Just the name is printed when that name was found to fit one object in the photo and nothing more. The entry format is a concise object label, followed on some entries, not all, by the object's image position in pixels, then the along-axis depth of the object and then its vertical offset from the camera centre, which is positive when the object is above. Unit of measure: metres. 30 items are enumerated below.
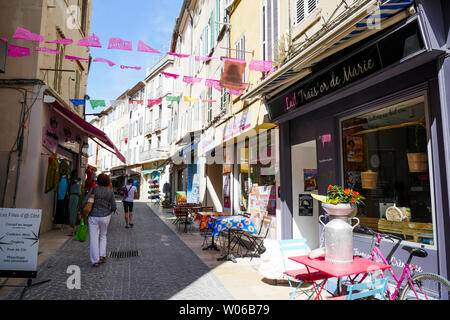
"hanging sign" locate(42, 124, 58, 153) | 9.42 +1.59
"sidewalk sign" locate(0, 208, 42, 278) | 4.22 -0.78
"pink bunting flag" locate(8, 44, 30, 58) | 7.86 +3.48
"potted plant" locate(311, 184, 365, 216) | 3.32 -0.14
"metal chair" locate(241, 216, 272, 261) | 7.29 -1.31
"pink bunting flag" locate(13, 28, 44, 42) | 6.76 +3.43
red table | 3.02 -0.82
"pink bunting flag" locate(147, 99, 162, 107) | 14.71 +4.26
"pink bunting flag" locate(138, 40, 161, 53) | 7.02 +3.23
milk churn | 3.23 -0.53
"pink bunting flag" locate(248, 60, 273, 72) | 7.17 +2.90
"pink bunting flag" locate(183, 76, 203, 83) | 9.30 +3.29
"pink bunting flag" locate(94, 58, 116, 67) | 7.49 +3.10
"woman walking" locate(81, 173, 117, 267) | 6.04 -0.59
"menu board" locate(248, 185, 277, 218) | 8.08 -0.36
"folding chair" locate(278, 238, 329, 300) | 3.75 -1.06
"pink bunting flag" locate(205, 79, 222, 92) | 9.10 +3.17
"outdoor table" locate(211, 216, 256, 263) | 6.89 -0.86
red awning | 9.76 +2.26
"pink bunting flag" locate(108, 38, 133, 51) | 6.96 +3.27
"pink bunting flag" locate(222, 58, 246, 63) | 8.23 +3.44
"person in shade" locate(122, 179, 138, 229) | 11.67 -0.50
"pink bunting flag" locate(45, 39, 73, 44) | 6.97 +3.33
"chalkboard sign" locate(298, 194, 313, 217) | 7.07 -0.41
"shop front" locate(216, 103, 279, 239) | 8.18 +0.78
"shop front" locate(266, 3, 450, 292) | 3.47 +0.91
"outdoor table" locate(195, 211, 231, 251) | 8.09 -0.95
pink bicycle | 3.10 -1.04
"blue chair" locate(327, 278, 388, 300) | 2.65 -0.92
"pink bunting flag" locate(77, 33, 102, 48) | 6.84 +3.27
